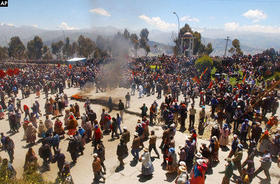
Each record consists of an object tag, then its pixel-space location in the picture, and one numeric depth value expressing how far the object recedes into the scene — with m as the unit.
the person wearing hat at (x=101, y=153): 7.82
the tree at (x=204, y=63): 25.17
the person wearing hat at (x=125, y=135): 8.73
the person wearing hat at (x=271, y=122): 10.56
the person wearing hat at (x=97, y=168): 7.27
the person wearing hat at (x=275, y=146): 8.17
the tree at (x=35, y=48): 78.69
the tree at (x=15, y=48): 73.56
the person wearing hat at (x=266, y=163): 6.77
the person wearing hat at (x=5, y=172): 5.70
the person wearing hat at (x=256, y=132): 9.10
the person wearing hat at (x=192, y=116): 11.75
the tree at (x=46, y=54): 81.74
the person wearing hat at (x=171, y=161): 7.23
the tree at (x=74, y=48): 84.19
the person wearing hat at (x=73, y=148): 8.59
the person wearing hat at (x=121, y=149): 8.03
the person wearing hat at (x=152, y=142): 8.32
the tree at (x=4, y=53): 74.90
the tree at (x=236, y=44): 57.97
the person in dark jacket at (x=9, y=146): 9.15
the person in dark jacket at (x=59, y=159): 7.79
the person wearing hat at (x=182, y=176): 5.70
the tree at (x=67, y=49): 85.94
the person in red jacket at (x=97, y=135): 9.52
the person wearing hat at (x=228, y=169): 6.17
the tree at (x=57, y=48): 88.06
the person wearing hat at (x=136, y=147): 8.22
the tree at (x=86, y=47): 69.69
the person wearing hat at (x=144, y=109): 12.85
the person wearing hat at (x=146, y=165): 7.35
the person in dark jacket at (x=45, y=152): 8.48
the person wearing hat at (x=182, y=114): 11.72
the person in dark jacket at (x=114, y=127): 10.92
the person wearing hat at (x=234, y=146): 7.78
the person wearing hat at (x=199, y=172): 5.85
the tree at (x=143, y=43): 83.10
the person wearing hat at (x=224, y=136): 9.35
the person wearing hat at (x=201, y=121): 11.51
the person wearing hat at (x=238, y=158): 6.80
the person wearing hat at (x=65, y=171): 6.83
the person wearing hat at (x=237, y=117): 11.07
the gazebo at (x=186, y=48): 43.34
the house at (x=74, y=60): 46.01
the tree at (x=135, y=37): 59.75
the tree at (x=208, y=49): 71.25
